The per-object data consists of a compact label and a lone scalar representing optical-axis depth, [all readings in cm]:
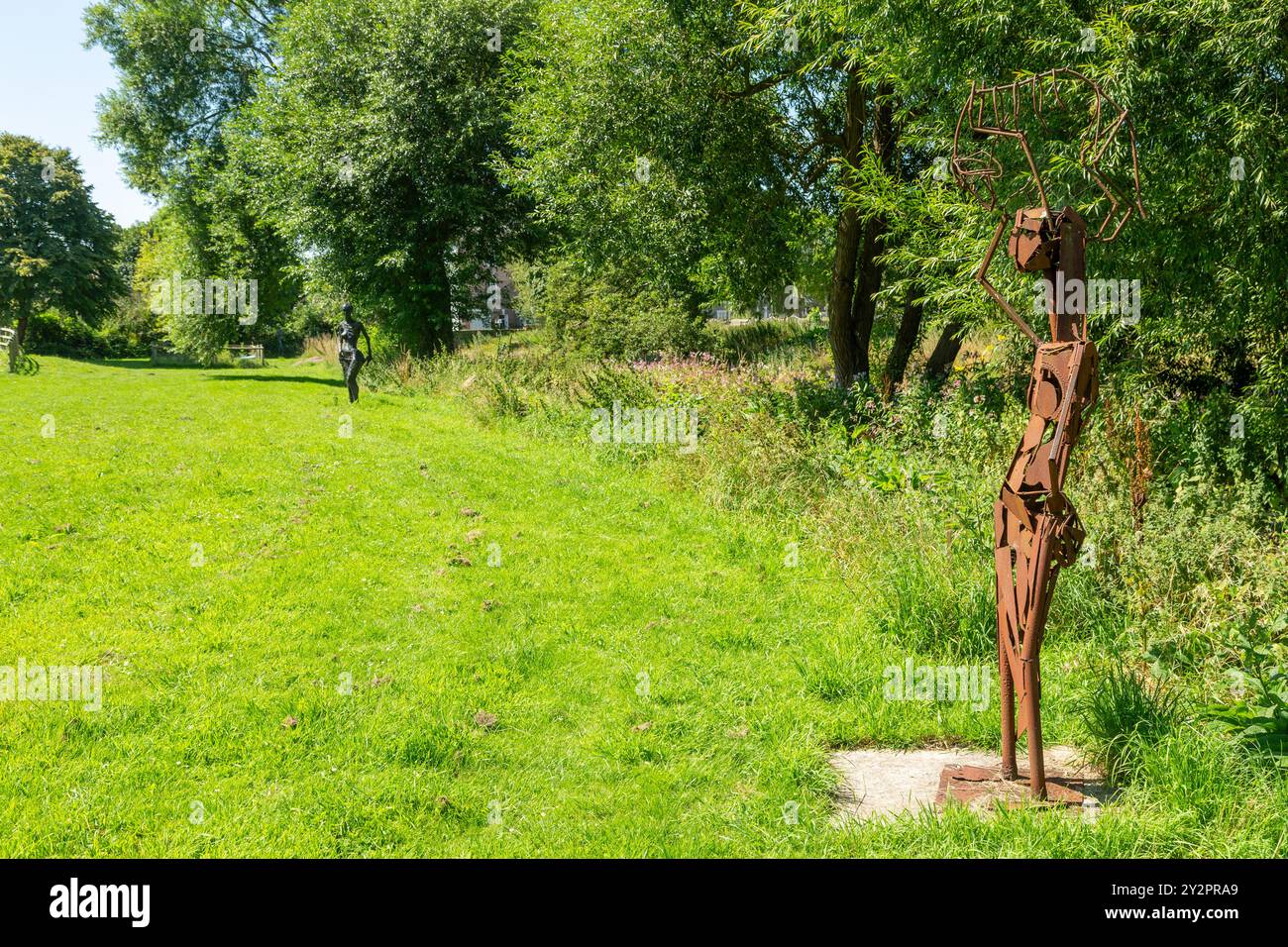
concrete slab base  423
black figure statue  1833
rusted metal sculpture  388
